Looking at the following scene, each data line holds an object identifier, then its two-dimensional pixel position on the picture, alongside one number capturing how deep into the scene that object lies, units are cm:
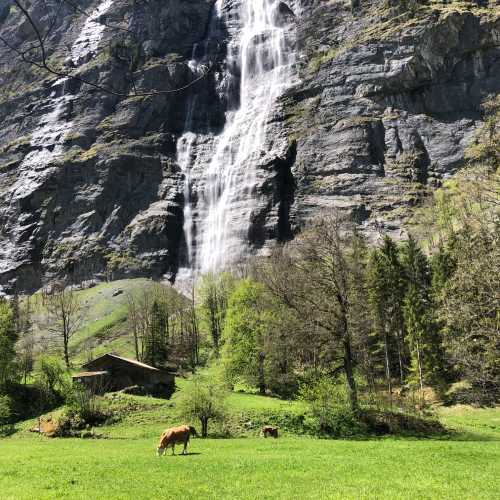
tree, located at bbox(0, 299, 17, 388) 4559
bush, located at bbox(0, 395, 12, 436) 3205
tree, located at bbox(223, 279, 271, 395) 4341
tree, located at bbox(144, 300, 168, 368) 5747
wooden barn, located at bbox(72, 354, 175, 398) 4322
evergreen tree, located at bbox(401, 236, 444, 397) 4341
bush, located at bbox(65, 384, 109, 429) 3331
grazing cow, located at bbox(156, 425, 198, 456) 1947
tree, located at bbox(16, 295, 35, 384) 5449
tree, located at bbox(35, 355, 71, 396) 4181
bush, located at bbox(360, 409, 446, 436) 2781
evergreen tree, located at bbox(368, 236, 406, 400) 4992
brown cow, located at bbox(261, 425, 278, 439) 2777
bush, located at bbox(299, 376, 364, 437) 2741
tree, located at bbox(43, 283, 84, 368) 6584
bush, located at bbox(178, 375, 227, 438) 2831
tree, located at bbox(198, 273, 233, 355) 6525
